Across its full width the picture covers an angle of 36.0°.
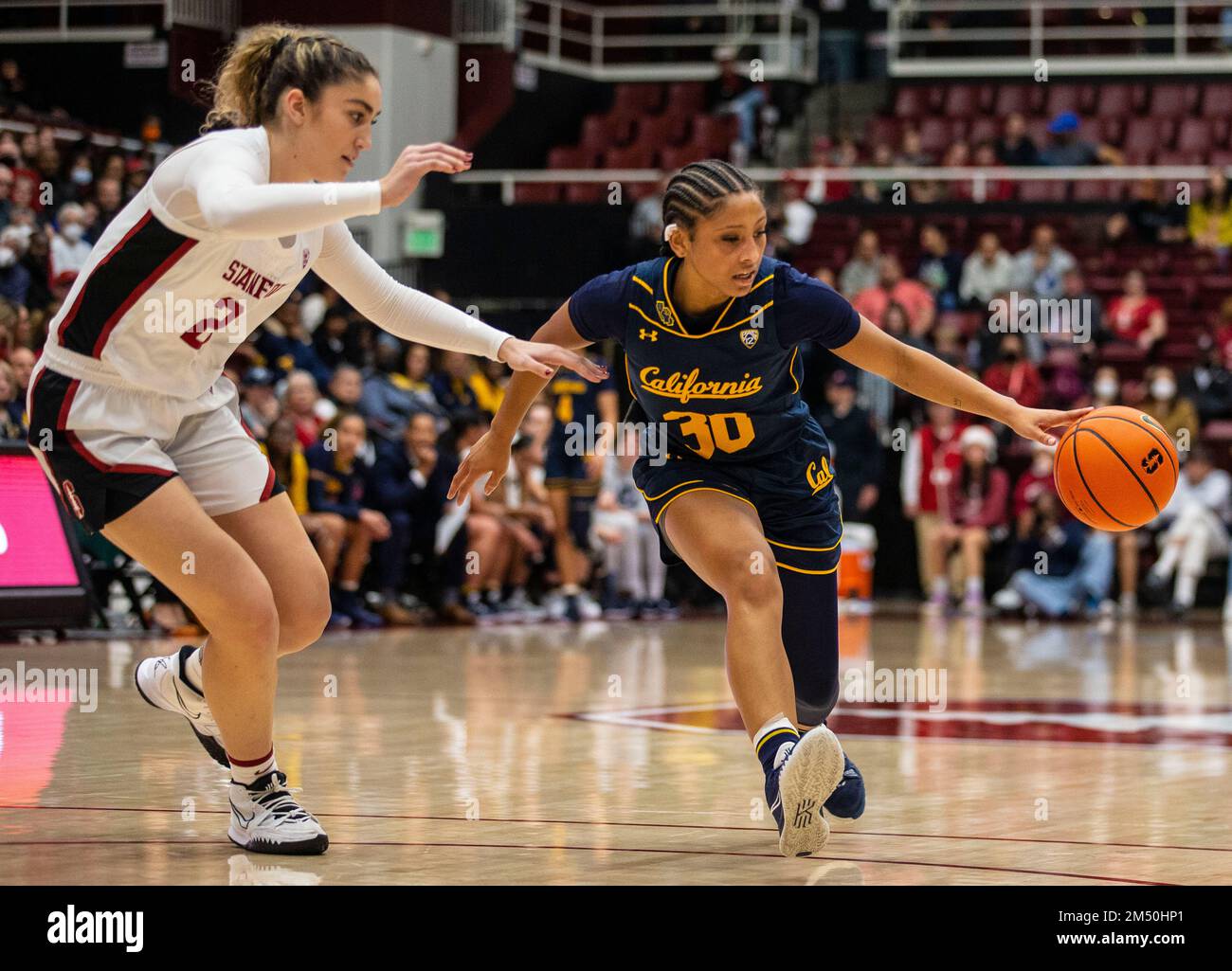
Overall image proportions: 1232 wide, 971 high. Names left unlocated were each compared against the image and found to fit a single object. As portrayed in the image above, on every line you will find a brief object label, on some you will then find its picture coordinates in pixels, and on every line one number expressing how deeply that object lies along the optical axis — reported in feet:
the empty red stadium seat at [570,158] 72.33
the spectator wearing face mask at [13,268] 39.52
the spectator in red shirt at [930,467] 51.93
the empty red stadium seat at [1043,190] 65.98
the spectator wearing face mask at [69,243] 42.57
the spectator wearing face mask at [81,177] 46.11
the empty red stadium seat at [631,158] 71.20
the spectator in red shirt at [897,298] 55.36
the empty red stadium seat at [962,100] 72.79
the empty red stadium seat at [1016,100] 72.13
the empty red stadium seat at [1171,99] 70.90
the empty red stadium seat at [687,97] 74.49
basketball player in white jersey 14.35
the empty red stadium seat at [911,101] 73.69
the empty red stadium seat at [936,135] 70.95
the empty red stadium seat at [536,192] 71.51
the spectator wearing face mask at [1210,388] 54.39
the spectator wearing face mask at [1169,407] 51.26
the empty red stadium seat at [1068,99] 71.77
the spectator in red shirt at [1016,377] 52.65
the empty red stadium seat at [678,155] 69.51
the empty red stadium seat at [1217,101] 70.07
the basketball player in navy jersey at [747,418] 15.46
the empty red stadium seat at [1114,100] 71.46
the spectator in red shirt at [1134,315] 57.52
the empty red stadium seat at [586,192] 68.74
